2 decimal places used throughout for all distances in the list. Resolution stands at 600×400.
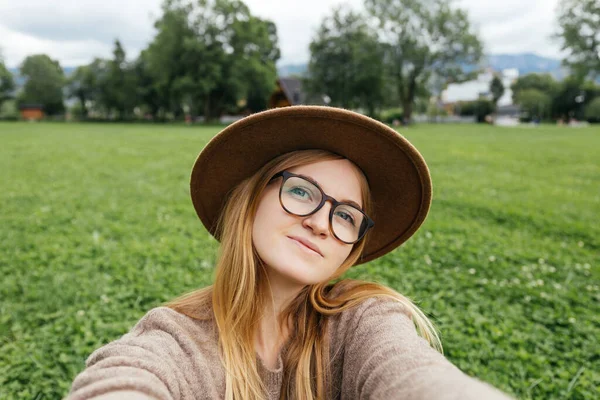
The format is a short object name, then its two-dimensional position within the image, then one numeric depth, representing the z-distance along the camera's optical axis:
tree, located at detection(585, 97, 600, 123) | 63.06
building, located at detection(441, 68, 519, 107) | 126.38
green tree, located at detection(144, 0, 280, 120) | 45.28
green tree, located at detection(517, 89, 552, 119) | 75.69
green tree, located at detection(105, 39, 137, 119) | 58.75
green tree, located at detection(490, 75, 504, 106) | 91.19
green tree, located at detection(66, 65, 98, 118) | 66.88
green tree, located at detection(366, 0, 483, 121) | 46.62
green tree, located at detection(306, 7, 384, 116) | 48.88
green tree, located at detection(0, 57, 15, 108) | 71.62
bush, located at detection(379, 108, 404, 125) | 53.35
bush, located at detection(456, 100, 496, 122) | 74.69
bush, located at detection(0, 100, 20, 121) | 70.06
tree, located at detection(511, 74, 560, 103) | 87.53
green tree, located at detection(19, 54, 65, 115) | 74.06
